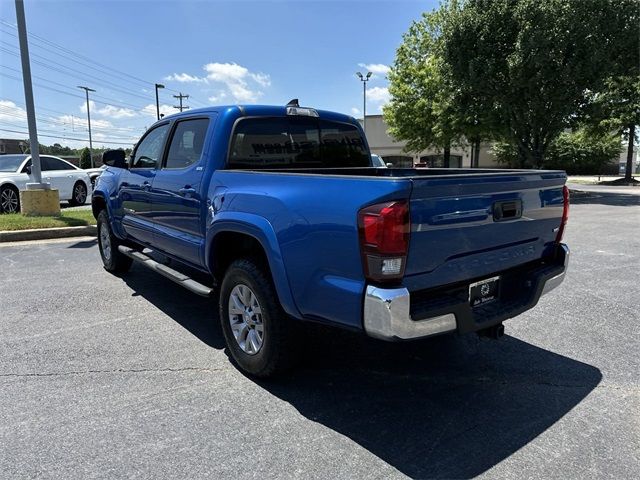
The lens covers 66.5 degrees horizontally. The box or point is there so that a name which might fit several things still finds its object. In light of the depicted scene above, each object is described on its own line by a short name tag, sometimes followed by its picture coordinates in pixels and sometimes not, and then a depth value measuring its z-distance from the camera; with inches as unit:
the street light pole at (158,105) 1957.2
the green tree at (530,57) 634.8
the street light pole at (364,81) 1738.7
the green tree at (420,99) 894.4
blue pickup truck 104.6
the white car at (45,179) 479.8
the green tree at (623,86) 658.8
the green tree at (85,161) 2049.2
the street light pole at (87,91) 2616.9
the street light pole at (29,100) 393.1
